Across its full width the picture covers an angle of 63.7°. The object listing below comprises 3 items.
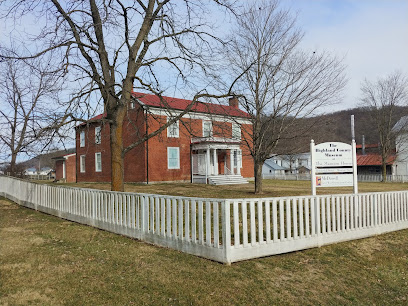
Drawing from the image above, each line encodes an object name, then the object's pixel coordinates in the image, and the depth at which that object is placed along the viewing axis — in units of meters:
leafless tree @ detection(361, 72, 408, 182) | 35.69
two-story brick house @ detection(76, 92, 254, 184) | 23.47
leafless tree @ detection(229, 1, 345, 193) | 13.69
